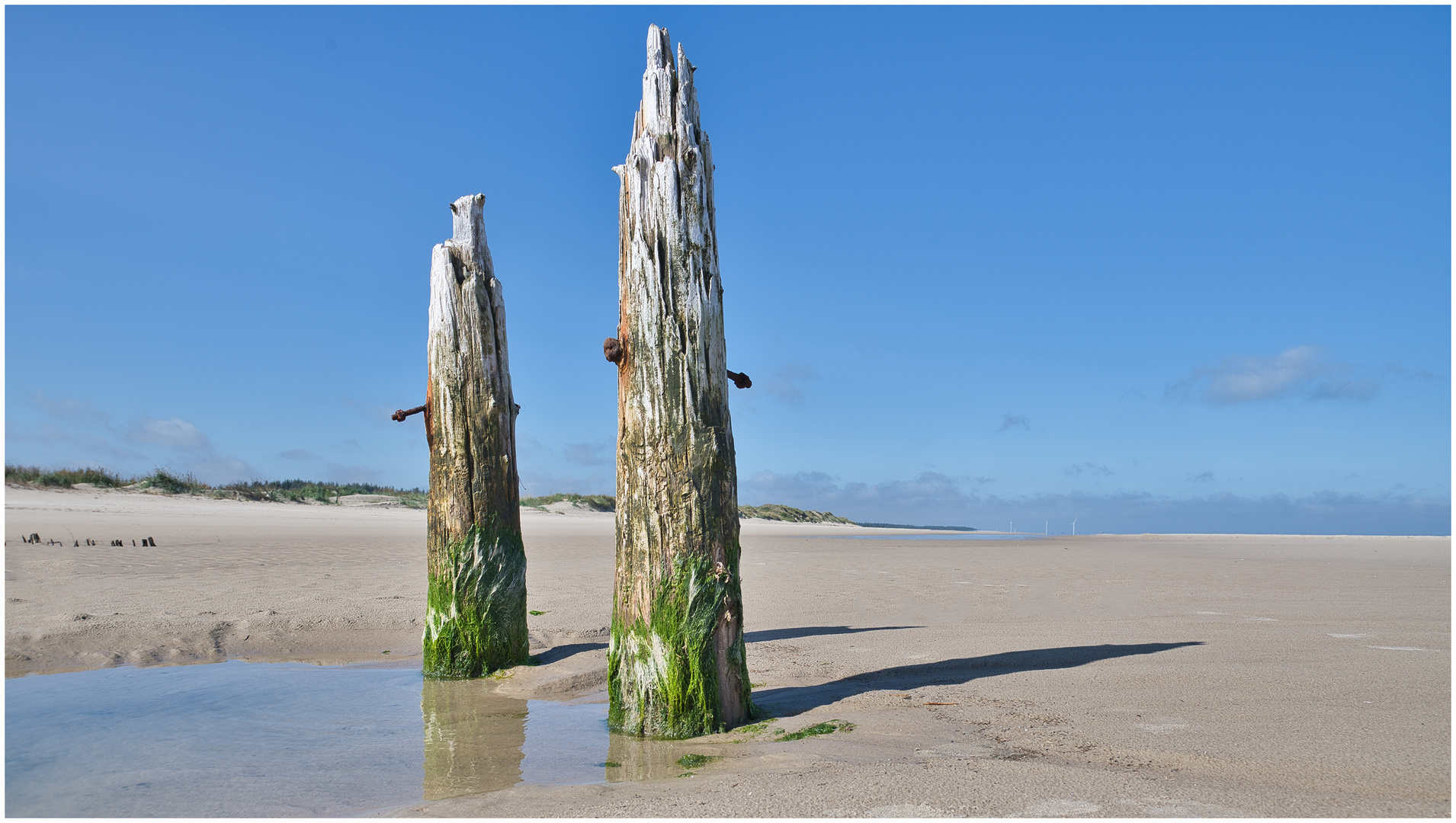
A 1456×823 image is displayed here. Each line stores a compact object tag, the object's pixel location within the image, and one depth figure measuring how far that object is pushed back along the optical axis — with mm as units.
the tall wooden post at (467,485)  6738
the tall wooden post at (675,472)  4641
